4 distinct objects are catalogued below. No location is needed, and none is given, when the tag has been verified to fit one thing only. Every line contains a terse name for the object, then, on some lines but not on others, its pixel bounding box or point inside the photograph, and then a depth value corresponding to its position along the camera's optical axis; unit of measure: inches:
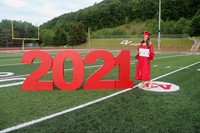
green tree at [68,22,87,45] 2379.2
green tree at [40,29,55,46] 2503.7
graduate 235.3
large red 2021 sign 223.6
